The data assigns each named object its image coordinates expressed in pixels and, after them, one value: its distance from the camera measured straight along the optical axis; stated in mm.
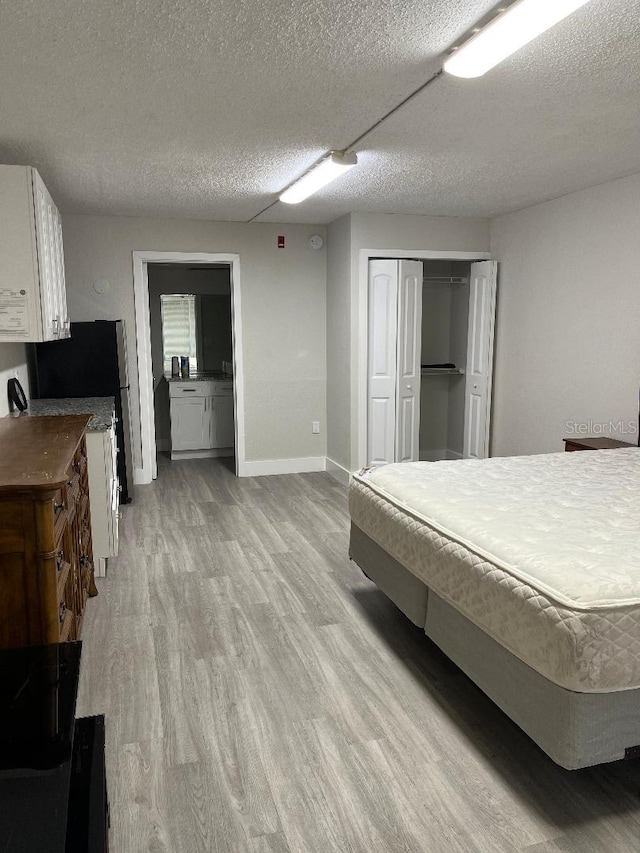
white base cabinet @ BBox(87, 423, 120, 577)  3508
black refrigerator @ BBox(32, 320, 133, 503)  4953
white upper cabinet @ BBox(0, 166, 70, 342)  3158
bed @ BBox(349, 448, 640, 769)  1776
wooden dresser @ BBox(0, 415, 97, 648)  2021
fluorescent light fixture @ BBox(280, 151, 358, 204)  3465
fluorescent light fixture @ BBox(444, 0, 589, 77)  1816
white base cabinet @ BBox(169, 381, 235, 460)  6734
